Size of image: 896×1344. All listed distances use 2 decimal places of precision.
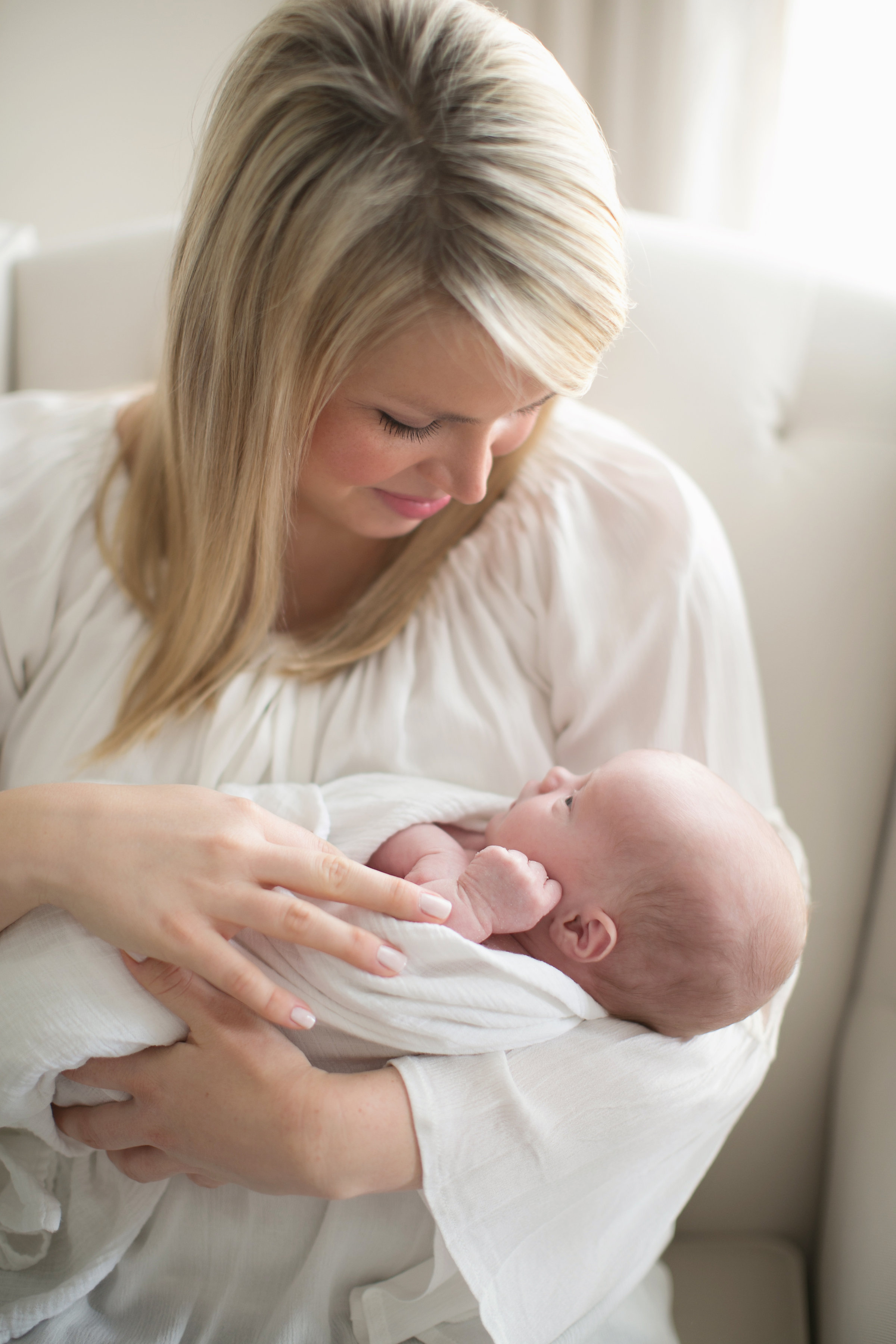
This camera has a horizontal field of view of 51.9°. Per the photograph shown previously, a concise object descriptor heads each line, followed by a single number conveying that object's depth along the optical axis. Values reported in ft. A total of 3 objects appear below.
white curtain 5.41
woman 2.63
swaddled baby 2.78
